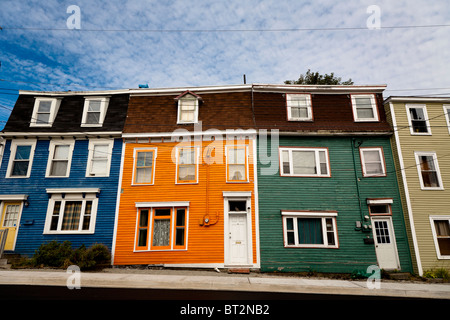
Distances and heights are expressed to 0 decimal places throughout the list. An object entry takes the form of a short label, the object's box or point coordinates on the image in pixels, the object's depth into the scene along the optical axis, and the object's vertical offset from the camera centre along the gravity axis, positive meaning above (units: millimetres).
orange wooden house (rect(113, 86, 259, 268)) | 12578 +2390
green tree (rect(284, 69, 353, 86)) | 22875 +13139
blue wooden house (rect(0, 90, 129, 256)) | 13016 +3410
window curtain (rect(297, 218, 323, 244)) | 12664 +161
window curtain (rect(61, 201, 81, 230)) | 13172 +936
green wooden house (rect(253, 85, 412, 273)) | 12367 +2470
